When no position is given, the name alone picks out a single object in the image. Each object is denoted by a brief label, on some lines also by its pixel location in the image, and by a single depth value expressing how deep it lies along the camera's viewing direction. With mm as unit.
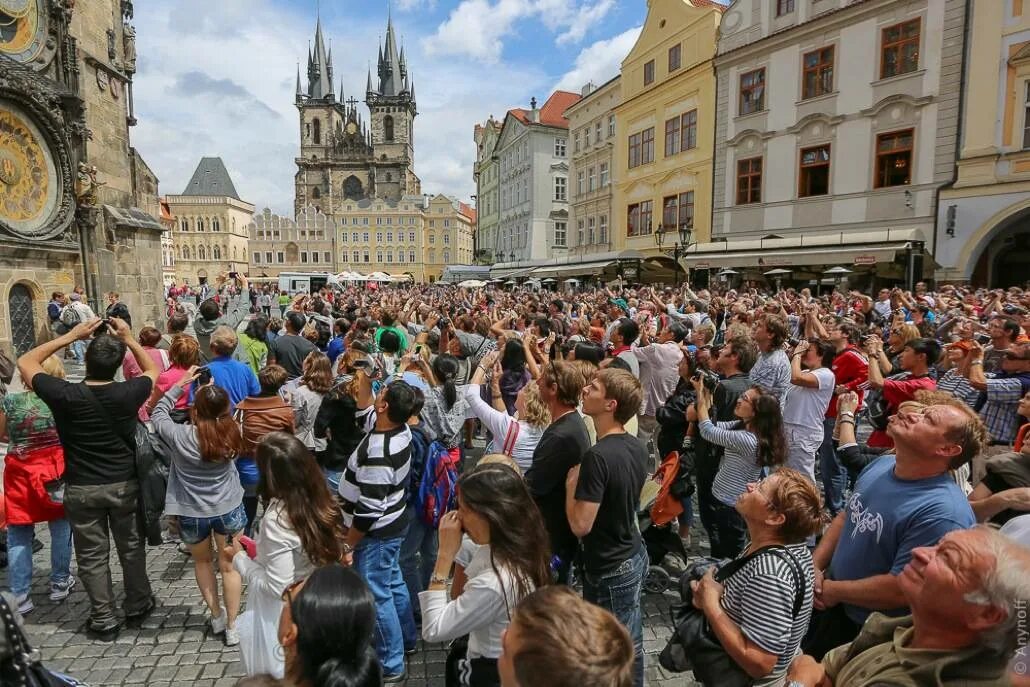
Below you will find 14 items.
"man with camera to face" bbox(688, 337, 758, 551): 4352
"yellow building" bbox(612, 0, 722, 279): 25922
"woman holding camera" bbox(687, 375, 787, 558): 3688
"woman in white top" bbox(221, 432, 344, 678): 2740
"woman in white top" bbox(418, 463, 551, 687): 2121
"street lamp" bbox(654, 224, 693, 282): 18344
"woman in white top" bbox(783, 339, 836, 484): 4895
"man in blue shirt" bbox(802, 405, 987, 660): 2314
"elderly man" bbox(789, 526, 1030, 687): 1477
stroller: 4440
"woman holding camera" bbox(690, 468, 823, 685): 2135
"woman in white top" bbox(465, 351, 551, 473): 3756
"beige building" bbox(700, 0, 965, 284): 18297
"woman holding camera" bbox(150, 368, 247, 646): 3703
